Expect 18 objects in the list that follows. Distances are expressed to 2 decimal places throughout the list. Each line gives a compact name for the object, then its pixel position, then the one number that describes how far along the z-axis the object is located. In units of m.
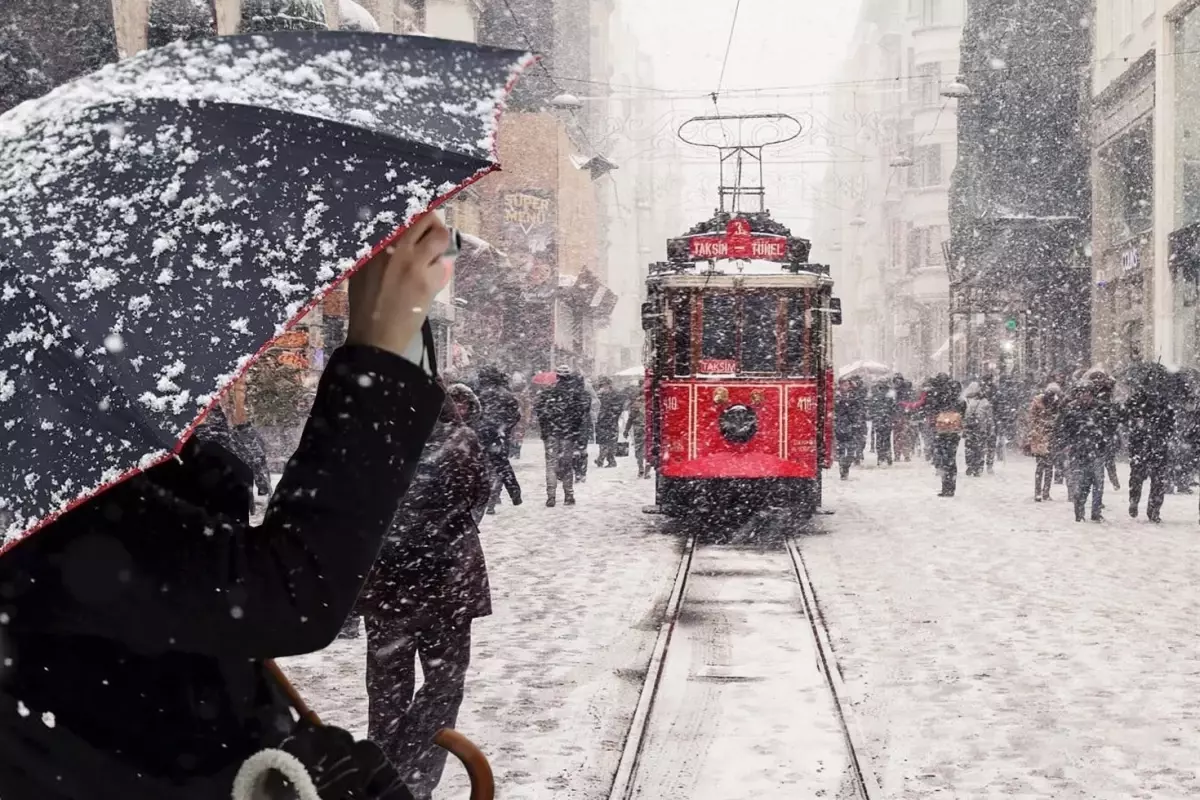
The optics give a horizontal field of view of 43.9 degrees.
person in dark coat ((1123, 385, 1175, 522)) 16.14
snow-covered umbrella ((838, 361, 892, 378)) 32.96
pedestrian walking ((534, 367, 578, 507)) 18.30
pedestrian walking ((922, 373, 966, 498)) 20.06
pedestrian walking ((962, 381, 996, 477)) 23.23
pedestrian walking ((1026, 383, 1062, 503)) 19.45
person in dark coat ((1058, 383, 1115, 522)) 16.50
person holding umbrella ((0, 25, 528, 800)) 1.47
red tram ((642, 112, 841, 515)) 15.65
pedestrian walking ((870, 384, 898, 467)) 27.06
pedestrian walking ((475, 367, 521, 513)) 16.67
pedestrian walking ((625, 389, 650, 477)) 25.05
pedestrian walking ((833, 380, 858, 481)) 24.62
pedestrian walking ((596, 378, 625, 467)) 27.80
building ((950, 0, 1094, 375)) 35.91
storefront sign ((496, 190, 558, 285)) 44.22
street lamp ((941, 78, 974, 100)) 31.53
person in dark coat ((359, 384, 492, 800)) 5.03
